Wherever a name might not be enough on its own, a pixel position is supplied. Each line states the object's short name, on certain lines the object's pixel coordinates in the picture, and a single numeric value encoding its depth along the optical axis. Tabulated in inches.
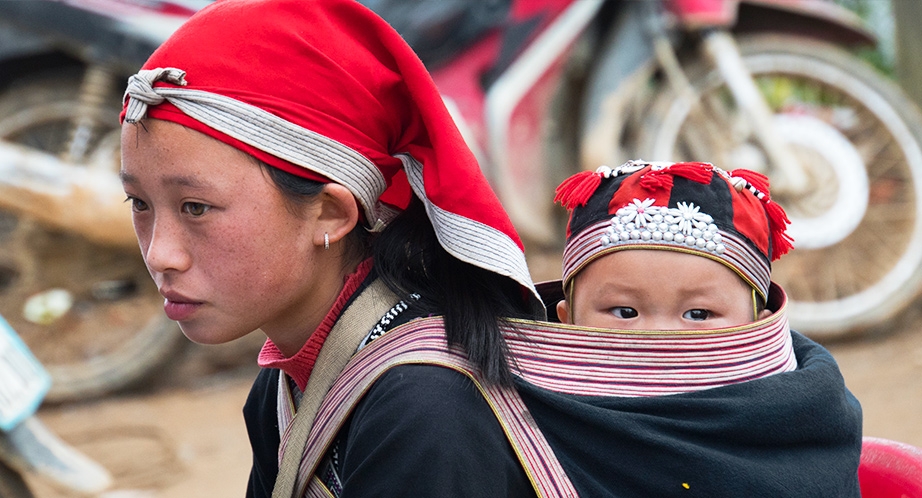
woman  121.2
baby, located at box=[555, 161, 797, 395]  125.3
